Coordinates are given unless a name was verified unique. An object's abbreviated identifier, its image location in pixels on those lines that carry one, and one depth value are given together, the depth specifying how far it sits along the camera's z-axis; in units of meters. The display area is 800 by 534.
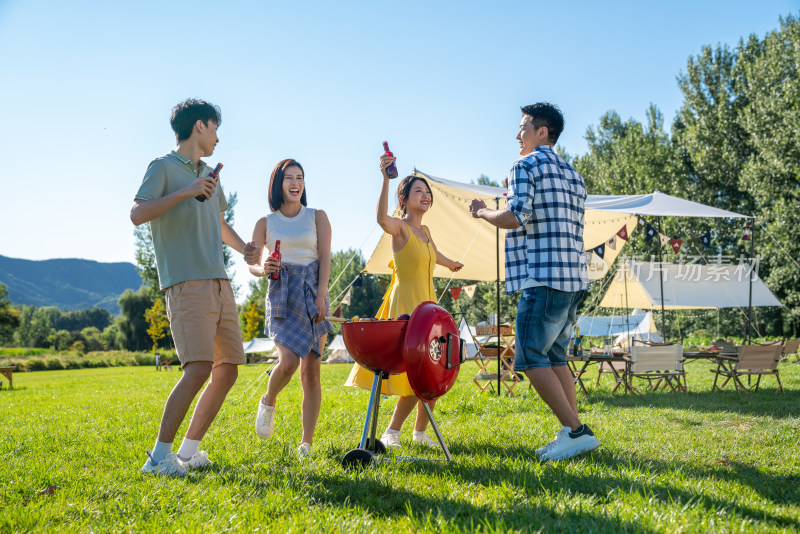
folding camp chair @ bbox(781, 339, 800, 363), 9.38
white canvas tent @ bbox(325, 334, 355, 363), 42.22
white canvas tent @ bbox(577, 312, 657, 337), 25.95
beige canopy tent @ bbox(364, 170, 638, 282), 8.61
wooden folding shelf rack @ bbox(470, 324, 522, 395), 7.93
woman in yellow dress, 3.77
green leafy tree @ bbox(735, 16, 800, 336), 20.28
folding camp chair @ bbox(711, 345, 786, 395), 7.35
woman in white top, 3.34
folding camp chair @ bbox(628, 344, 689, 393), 7.39
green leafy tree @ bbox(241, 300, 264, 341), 53.47
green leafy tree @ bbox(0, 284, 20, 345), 46.75
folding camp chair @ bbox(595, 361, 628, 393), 7.91
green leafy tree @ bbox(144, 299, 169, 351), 45.96
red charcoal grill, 2.89
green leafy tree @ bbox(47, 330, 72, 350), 70.04
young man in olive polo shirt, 2.88
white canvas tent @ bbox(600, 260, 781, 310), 16.48
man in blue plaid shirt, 3.28
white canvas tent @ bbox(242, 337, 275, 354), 45.50
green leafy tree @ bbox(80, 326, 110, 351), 68.44
